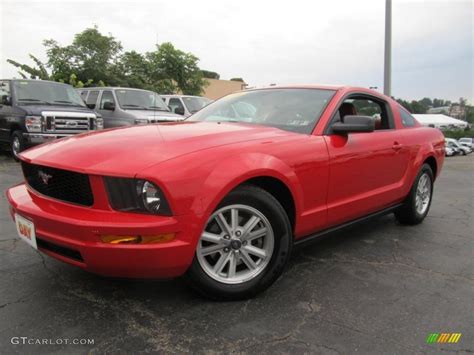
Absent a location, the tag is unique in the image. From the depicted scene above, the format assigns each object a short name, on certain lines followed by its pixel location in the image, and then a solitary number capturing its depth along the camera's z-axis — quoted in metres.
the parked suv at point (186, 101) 14.16
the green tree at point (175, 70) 36.47
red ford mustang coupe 2.28
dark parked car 8.59
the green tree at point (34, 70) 23.27
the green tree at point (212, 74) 69.49
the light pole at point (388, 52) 11.57
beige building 53.47
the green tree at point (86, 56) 34.22
